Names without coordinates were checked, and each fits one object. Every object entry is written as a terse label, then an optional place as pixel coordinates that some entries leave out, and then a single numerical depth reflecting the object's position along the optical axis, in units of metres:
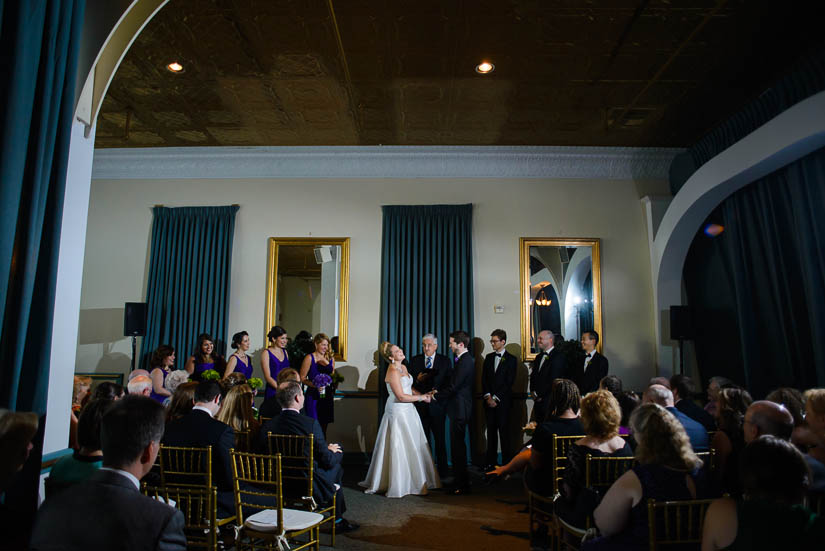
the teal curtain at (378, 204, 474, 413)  7.62
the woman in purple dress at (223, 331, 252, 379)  6.89
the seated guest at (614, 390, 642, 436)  4.04
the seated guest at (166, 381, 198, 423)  3.88
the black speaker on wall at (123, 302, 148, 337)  7.22
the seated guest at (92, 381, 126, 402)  3.84
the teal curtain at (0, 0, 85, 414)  2.07
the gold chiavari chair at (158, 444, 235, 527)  3.29
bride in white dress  5.62
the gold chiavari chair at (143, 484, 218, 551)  3.27
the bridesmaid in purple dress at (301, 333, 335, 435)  6.56
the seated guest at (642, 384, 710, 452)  3.46
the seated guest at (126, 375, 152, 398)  4.92
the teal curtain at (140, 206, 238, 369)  7.71
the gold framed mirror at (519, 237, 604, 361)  7.59
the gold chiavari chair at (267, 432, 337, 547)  3.64
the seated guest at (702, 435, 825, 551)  1.72
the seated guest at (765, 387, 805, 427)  3.58
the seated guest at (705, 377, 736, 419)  5.06
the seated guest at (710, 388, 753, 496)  3.28
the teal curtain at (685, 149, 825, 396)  5.25
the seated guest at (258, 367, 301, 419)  4.98
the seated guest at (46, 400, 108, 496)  2.25
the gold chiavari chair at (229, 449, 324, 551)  3.20
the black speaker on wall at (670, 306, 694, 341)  7.05
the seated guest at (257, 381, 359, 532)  3.85
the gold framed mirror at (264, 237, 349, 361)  7.69
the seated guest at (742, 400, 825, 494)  2.98
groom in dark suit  5.82
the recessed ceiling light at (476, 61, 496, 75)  5.46
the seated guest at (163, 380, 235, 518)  3.48
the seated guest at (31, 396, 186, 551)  1.47
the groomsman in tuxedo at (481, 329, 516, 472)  6.95
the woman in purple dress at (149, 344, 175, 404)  6.39
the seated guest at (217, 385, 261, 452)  4.07
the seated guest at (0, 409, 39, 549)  1.69
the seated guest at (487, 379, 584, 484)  3.55
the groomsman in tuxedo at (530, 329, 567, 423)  6.72
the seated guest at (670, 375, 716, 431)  4.36
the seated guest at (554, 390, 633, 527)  2.98
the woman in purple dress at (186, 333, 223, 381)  6.98
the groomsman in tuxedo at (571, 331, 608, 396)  6.83
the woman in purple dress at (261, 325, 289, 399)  6.75
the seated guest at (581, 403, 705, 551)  2.37
